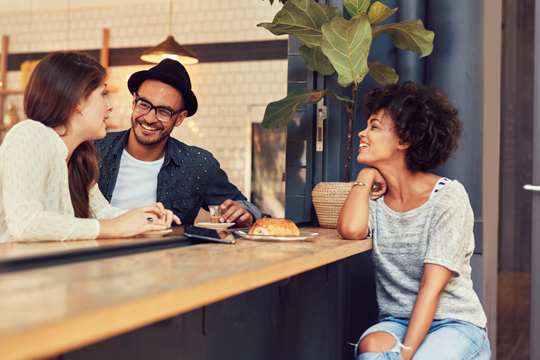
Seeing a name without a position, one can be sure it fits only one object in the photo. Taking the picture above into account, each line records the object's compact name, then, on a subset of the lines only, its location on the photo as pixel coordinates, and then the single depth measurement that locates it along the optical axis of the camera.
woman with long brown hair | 1.28
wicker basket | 2.05
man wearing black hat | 2.43
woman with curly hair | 1.52
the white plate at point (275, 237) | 1.46
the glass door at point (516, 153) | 4.03
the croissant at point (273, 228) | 1.51
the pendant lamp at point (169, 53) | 4.07
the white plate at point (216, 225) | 1.75
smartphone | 1.37
